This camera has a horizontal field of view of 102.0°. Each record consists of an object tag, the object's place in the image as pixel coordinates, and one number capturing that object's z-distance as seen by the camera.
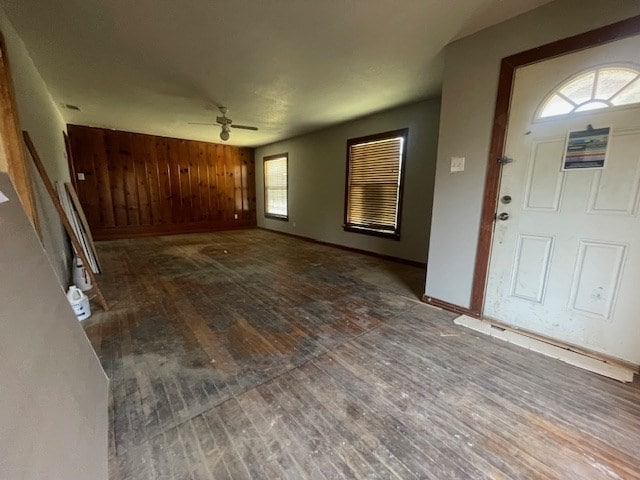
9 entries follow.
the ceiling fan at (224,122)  3.90
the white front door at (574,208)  1.68
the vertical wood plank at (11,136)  1.69
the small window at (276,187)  6.76
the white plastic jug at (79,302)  2.20
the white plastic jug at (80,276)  2.86
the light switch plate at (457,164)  2.37
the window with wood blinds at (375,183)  4.26
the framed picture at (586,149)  1.74
